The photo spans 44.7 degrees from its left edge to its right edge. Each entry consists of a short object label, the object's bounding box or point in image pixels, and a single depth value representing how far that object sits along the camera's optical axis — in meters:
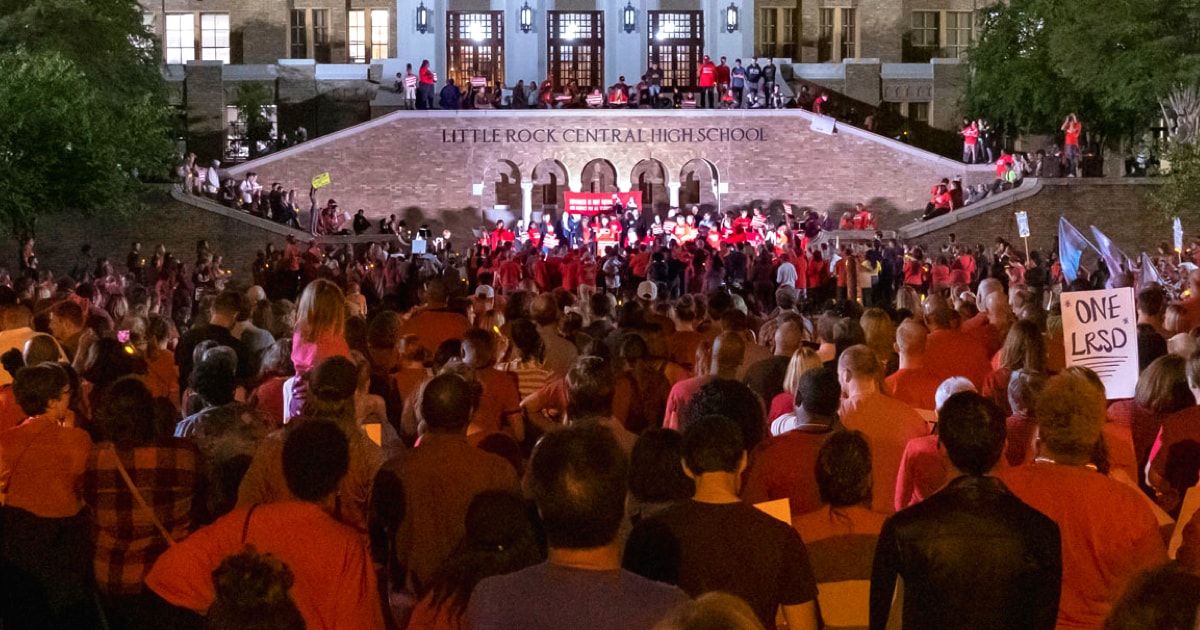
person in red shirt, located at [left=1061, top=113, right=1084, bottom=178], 38.91
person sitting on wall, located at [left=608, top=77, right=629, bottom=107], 42.00
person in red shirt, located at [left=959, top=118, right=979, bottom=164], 41.00
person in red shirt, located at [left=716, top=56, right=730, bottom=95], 42.31
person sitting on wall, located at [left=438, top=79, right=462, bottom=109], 41.66
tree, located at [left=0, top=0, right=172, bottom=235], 30.22
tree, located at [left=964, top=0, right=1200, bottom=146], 35.16
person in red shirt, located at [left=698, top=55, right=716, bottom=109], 42.03
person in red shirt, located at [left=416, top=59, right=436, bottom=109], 42.06
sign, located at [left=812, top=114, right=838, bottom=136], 41.78
